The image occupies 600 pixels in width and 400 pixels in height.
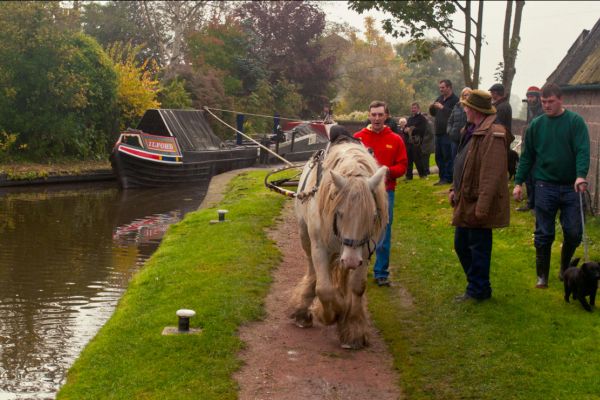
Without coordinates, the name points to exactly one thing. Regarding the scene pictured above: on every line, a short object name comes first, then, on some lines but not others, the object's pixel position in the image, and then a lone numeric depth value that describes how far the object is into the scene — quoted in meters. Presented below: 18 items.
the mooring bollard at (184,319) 7.35
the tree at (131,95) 32.72
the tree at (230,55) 44.59
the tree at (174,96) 36.25
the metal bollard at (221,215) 14.66
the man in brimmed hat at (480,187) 7.64
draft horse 6.40
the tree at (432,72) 70.75
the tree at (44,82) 27.55
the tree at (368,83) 55.88
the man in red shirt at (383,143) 8.56
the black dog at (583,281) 7.45
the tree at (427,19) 20.34
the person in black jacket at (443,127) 16.61
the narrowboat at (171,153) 25.88
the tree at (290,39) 46.59
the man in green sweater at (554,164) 7.96
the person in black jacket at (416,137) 18.88
